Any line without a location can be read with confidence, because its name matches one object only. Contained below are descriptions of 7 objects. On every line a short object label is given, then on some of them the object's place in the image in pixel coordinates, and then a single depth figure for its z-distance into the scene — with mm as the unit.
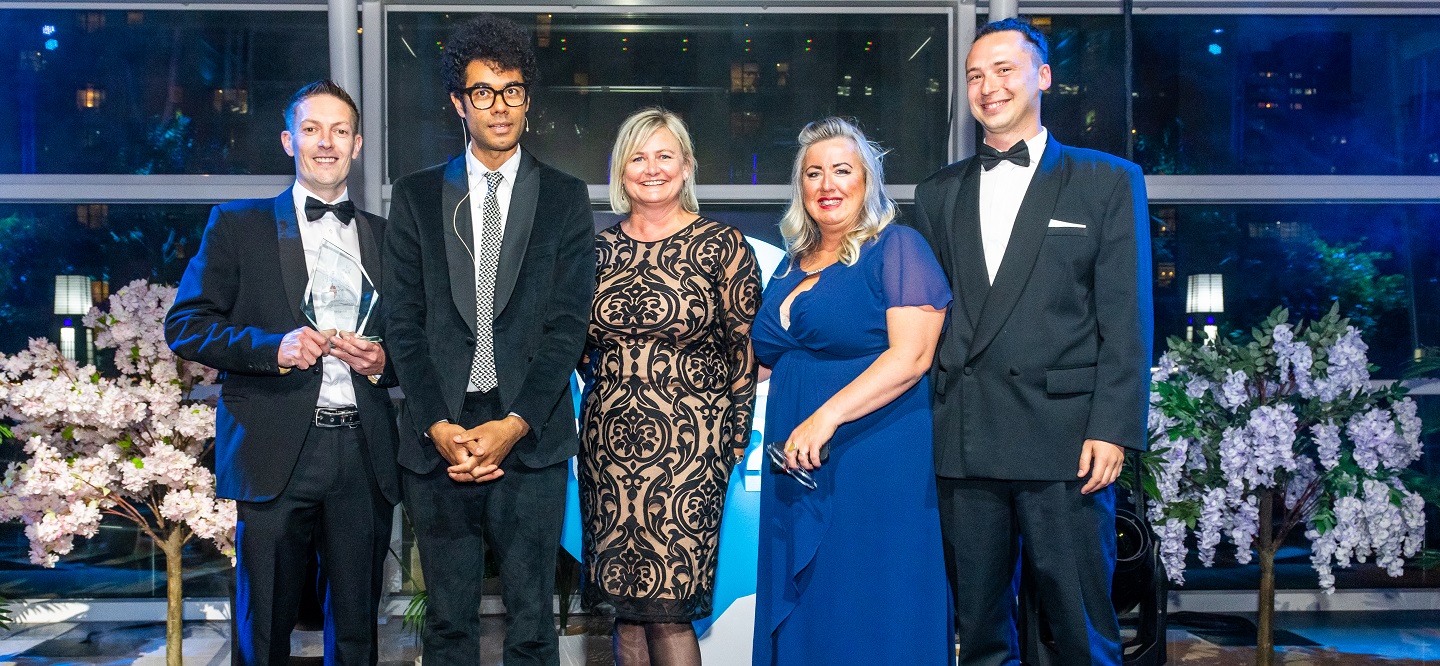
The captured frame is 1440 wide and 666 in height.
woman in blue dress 2439
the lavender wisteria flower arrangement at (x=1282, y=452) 3523
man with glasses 2434
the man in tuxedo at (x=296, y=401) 2561
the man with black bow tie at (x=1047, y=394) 2438
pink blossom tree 3359
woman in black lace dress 2576
